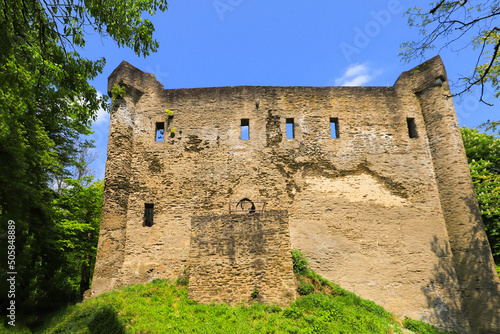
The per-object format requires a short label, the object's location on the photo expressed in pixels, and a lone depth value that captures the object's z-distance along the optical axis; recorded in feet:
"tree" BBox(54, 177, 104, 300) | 46.50
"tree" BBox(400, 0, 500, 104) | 20.16
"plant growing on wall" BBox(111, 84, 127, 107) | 50.62
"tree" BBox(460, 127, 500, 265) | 50.39
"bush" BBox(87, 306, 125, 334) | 31.50
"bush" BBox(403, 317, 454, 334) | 40.37
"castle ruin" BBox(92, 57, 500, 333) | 41.70
